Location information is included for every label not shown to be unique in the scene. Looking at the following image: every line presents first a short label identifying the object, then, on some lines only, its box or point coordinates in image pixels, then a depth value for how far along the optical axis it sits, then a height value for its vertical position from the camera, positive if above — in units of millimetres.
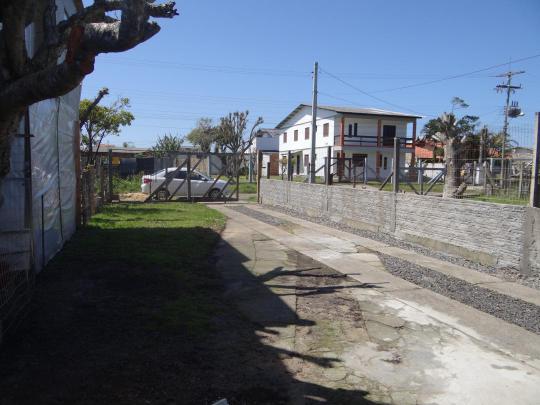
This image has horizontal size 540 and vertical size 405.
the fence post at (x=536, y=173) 7590 +78
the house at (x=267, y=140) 66644 +4353
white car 19969 -678
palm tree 11484 +1001
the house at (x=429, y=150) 47344 +2949
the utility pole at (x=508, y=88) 45281 +8515
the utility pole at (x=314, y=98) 26986 +4374
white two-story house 44938 +3793
